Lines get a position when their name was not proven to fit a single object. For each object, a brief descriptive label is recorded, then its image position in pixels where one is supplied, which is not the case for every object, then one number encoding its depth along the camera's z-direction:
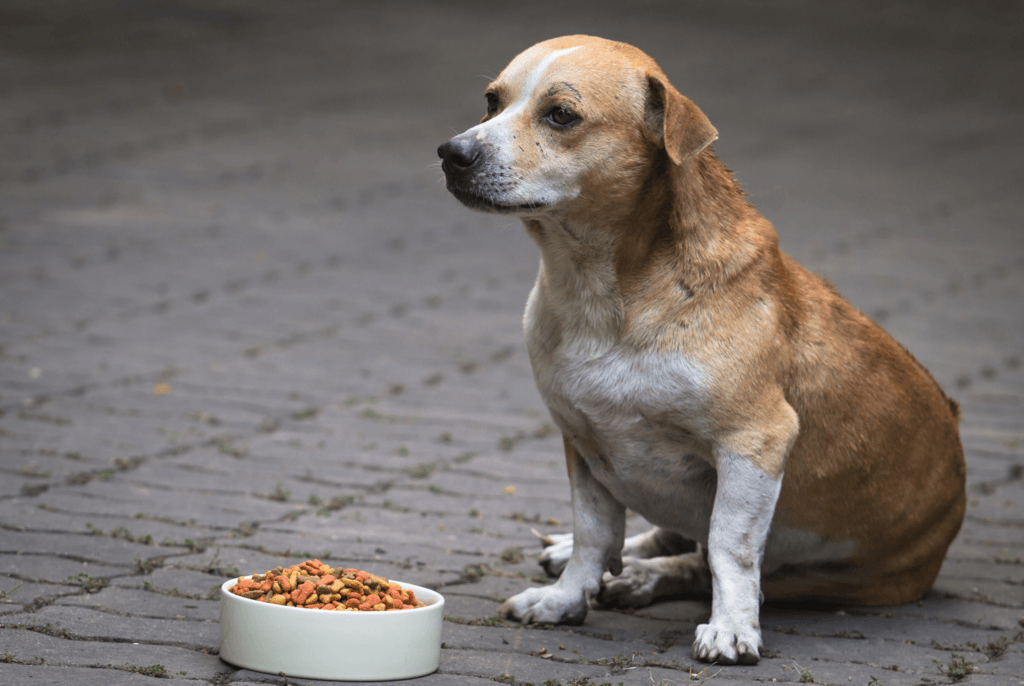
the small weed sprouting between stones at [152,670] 4.93
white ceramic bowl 4.87
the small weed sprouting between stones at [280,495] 8.15
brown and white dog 5.65
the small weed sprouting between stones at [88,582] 6.09
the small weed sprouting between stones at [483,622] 6.08
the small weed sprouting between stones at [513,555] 7.31
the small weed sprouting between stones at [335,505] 7.93
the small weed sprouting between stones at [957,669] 5.53
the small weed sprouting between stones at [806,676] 5.36
